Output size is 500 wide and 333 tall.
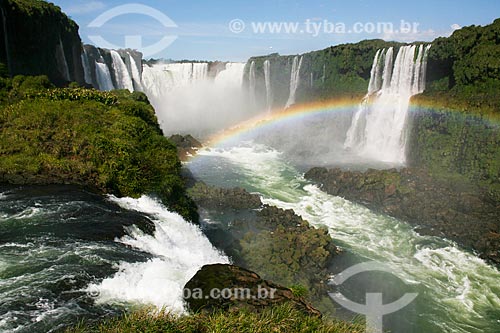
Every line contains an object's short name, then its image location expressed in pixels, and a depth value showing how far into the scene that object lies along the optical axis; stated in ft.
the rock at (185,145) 114.58
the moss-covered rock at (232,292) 25.09
